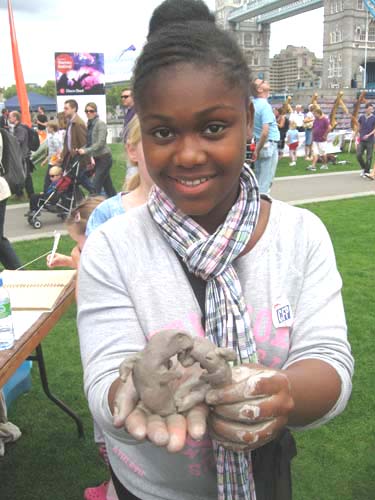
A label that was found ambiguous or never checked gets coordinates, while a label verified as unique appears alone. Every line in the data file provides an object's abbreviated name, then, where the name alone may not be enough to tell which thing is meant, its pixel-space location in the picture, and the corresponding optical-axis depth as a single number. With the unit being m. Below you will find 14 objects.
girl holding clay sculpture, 1.06
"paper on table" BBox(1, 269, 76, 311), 2.60
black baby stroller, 8.70
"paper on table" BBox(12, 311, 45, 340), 2.28
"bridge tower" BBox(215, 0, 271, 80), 74.38
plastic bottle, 2.05
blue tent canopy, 32.28
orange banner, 16.62
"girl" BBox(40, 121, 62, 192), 12.06
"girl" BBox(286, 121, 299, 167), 16.52
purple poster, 17.31
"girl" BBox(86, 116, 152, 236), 2.49
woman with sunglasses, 9.31
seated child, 8.77
